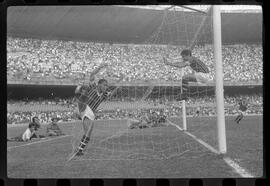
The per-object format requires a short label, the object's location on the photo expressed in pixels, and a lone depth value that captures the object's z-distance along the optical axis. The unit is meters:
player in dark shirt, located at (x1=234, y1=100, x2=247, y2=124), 13.30
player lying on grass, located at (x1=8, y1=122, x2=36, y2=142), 9.21
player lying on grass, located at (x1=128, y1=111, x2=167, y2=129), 8.31
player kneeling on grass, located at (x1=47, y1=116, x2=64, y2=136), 10.19
